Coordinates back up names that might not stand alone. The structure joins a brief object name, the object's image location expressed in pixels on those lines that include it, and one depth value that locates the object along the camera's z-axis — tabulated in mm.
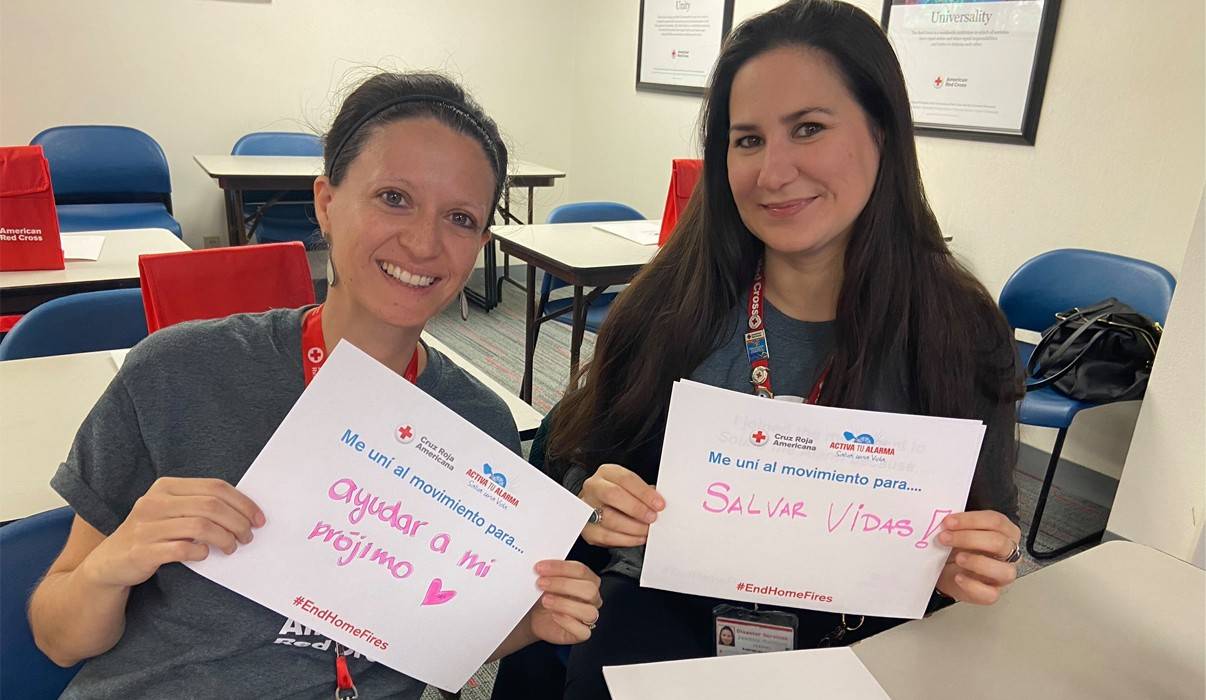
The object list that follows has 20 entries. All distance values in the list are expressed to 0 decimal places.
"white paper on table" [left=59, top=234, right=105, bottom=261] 2396
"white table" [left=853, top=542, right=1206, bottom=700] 825
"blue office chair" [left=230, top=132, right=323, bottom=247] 4492
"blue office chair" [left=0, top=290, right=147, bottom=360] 1712
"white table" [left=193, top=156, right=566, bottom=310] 3838
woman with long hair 1174
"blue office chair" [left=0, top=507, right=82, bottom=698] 878
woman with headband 816
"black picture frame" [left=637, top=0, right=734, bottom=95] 4457
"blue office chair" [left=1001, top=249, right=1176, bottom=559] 2461
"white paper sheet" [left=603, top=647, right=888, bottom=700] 736
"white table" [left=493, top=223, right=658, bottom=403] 2818
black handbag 2430
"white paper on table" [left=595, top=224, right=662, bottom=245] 3277
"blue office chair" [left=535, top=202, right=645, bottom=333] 3197
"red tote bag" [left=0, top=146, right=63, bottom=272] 2102
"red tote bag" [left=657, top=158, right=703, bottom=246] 2729
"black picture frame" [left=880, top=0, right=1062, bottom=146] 3002
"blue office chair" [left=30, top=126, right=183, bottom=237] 3850
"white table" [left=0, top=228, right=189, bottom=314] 2117
